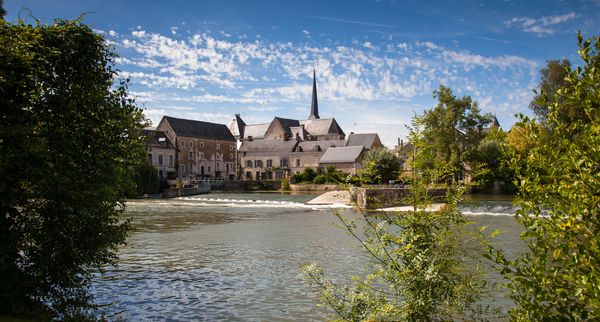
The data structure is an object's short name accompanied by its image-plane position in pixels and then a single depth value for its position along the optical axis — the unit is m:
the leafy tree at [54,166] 8.16
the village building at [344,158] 74.44
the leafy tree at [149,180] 59.41
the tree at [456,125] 55.10
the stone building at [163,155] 74.68
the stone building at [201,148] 80.31
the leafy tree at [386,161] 59.28
